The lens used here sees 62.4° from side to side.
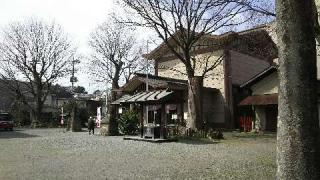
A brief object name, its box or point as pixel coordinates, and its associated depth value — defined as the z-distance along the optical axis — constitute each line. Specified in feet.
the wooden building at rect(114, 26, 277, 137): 75.13
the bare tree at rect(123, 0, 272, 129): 58.03
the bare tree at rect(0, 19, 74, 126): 118.87
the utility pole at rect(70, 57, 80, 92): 121.42
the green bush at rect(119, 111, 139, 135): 63.85
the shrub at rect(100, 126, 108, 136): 64.16
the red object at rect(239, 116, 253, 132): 70.78
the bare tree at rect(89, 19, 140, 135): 125.28
